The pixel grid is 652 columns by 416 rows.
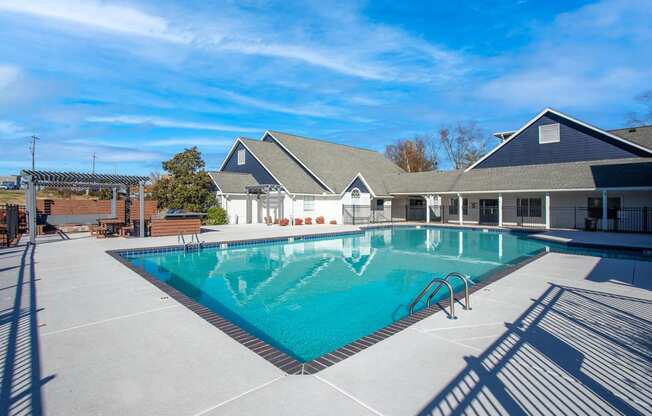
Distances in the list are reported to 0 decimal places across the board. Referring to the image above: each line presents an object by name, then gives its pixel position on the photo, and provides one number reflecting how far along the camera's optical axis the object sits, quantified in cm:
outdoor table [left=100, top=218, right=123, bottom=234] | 1678
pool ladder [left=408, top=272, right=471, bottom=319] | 544
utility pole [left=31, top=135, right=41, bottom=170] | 4153
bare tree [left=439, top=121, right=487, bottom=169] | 4362
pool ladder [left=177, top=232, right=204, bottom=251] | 1384
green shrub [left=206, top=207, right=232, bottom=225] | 2455
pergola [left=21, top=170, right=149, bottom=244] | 1424
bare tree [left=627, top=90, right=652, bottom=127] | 3165
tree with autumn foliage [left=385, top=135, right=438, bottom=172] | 4806
